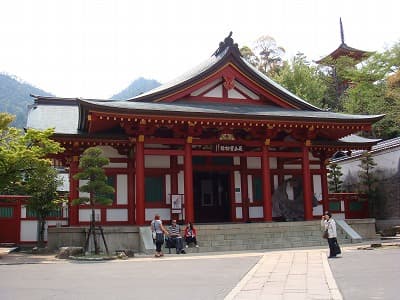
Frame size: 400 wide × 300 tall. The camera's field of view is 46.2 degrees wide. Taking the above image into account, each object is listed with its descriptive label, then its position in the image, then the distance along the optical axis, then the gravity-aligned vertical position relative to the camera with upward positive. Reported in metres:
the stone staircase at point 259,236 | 18.28 -1.30
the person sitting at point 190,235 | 17.64 -1.10
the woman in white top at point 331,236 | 14.31 -1.03
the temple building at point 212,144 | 19.19 +2.72
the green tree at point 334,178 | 28.98 +1.53
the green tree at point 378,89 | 37.69 +9.43
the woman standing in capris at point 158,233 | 16.31 -0.94
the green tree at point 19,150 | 17.03 +2.19
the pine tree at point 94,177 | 16.19 +1.06
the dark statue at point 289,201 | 22.83 +0.12
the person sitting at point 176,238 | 17.17 -1.17
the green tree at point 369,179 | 26.83 +1.30
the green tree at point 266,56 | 55.30 +17.47
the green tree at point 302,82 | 45.25 +11.82
